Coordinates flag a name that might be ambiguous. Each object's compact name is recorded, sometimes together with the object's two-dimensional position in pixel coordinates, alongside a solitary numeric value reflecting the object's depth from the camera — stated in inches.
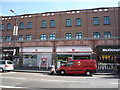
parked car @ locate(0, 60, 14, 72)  774.5
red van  643.5
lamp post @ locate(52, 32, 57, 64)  949.2
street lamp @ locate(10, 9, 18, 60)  1057.0
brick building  884.6
